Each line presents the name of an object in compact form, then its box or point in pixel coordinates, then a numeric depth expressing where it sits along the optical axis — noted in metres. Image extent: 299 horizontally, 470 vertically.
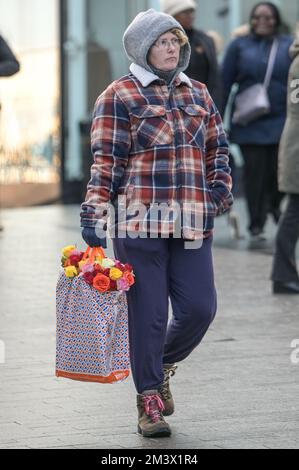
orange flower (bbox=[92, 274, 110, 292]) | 7.61
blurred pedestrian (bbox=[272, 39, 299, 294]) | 12.54
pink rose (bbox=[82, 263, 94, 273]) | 7.67
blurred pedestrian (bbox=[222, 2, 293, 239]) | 16.53
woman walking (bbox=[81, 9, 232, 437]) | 7.82
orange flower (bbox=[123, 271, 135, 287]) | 7.67
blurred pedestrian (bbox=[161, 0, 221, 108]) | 16.11
